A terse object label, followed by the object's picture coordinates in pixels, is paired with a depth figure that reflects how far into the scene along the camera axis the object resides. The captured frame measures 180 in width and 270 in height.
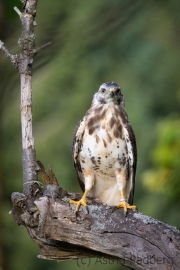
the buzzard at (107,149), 14.10
